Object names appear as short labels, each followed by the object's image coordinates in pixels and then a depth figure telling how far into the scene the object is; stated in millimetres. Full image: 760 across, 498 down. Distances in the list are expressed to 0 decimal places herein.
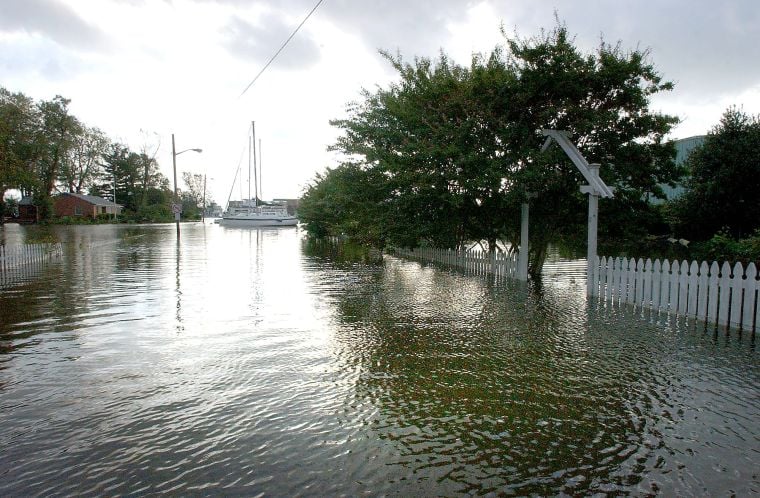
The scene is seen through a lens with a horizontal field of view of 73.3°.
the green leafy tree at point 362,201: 16750
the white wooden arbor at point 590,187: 10727
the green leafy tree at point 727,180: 15797
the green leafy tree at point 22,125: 41997
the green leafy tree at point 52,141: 64188
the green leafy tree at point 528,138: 12148
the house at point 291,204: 115825
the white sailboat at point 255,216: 65375
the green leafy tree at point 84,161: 77062
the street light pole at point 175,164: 36725
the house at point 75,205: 76188
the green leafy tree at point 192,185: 119750
